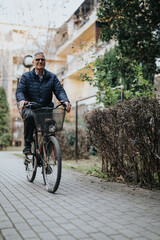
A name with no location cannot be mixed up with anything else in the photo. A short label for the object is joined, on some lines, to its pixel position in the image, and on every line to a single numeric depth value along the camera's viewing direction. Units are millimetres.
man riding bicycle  5566
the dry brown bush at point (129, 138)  4879
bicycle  4789
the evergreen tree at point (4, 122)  23688
